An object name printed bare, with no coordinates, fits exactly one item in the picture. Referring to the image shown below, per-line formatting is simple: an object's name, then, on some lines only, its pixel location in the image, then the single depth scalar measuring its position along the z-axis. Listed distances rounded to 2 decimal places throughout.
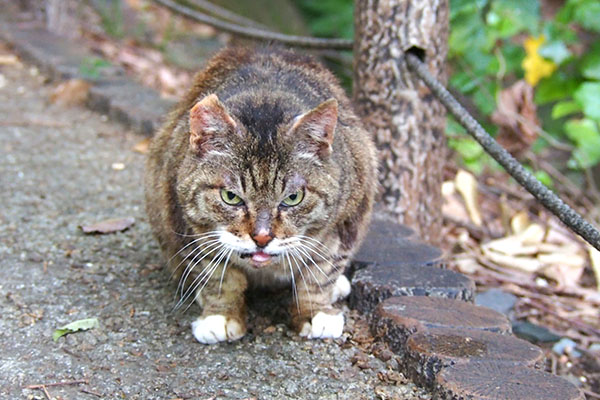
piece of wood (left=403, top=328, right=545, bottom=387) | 2.31
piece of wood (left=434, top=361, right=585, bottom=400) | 2.10
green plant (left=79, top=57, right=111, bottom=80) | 5.39
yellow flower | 5.13
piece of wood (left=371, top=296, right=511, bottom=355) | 2.53
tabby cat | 2.38
